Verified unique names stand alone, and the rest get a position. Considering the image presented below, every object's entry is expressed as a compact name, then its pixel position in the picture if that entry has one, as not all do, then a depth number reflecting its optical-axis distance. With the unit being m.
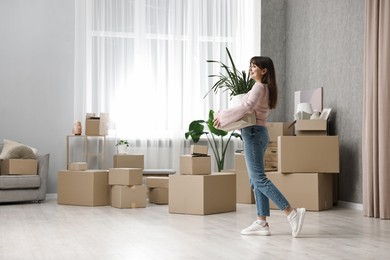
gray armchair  6.41
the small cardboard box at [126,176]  6.05
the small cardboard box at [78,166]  6.42
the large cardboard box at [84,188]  6.27
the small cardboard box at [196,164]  5.45
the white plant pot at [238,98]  5.70
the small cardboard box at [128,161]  7.02
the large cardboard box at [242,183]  6.65
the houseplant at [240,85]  6.70
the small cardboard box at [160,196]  6.50
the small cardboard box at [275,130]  6.59
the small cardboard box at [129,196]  6.05
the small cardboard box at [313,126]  6.08
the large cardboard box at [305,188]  5.86
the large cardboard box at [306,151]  5.92
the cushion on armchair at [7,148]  6.61
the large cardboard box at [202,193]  5.38
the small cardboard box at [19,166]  6.48
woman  4.00
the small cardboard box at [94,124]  7.02
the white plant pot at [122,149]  7.21
